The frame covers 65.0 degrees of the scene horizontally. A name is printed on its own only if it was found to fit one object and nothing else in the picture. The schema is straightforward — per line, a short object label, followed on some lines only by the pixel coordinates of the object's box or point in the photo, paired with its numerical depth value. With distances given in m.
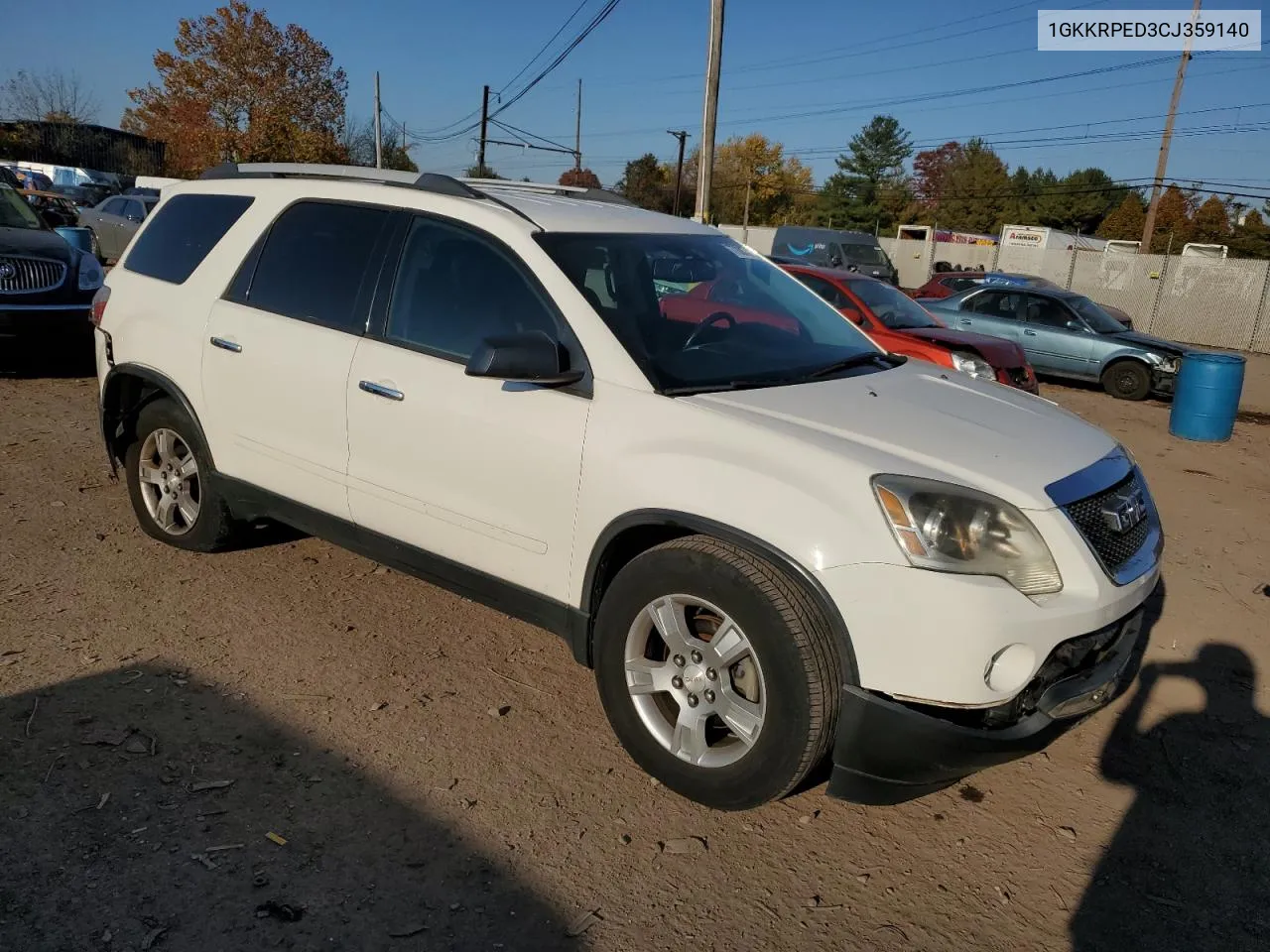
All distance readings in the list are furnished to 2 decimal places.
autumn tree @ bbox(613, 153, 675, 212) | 75.12
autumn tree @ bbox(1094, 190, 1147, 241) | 67.56
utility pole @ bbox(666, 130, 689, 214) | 57.04
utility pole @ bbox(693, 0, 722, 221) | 16.02
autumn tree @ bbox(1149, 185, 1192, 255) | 63.09
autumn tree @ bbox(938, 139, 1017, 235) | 83.56
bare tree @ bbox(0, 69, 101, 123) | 63.11
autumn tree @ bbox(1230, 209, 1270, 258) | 54.28
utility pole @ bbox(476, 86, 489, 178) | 48.20
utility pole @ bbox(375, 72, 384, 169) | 44.15
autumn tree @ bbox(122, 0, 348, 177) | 44.38
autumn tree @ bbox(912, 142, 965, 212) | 97.50
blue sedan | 14.15
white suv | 2.82
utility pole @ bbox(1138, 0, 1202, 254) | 32.78
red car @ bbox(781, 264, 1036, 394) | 9.79
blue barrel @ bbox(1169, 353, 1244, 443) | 10.67
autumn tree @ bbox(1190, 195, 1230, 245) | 64.12
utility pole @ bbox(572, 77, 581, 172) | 54.65
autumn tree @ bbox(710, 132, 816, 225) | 82.38
